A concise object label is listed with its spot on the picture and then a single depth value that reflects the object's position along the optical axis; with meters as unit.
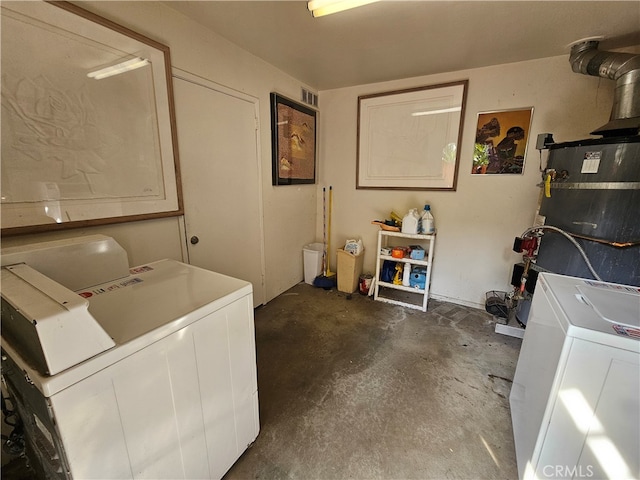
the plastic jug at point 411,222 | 2.76
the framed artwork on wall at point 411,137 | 2.69
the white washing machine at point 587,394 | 0.85
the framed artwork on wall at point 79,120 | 1.14
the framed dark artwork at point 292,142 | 2.66
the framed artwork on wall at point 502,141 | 2.44
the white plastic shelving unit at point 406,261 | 2.73
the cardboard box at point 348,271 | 3.12
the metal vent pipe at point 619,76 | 1.75
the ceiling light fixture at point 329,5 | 1.36
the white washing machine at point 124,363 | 0.69
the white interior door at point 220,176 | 1.88
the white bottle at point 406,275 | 2.90
